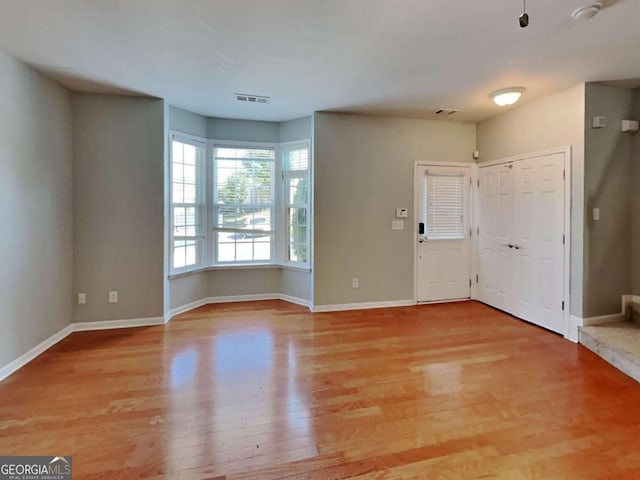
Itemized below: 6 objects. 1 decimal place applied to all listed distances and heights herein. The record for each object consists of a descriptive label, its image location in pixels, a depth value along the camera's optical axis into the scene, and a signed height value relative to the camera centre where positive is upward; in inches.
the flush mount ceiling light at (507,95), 134.8 +58.5
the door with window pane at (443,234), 185.6 -0.6
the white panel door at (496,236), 167.2 -1.5
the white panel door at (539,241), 139.9 -3.4
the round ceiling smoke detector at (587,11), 80.0 +55.9
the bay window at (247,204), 180.2 +16.2
